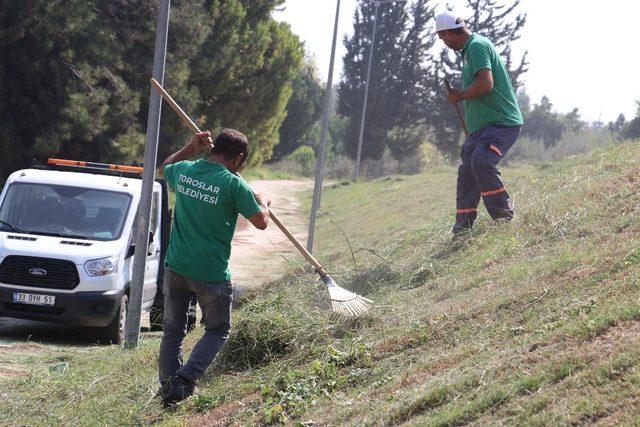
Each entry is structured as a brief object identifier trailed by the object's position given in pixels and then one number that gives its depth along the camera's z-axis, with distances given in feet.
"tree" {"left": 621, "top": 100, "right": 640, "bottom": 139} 100.93
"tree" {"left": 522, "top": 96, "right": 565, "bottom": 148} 219.82
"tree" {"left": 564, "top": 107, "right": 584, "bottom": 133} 220.53
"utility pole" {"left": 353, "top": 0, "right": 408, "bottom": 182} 154.45
